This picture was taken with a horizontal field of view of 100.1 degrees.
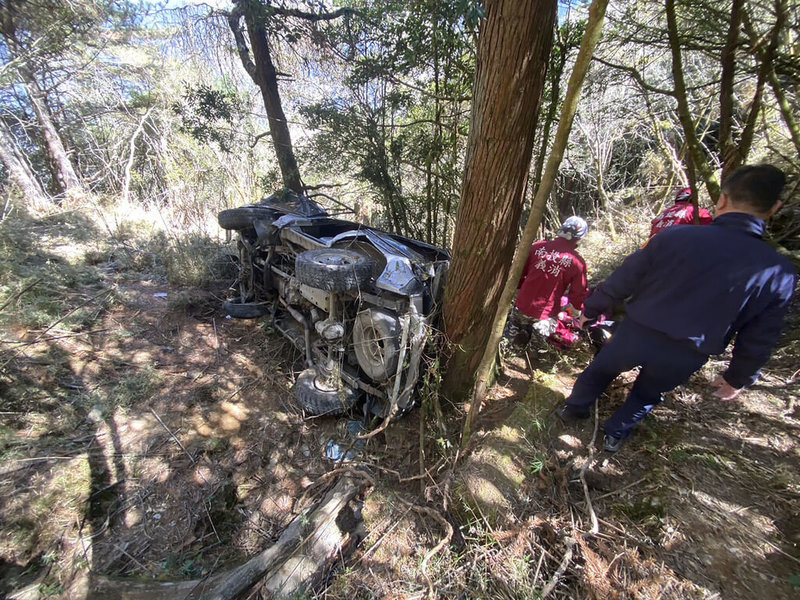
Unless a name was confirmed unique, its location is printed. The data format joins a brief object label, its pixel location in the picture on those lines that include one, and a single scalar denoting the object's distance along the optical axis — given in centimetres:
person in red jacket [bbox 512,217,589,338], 283
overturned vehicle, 245
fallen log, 174
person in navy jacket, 151
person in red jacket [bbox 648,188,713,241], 325
